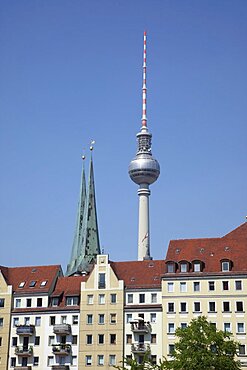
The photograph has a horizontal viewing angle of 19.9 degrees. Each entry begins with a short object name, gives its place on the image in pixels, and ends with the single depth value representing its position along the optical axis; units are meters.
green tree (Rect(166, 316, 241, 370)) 79.38
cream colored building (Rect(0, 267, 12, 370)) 110.75
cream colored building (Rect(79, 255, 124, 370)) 106.25
